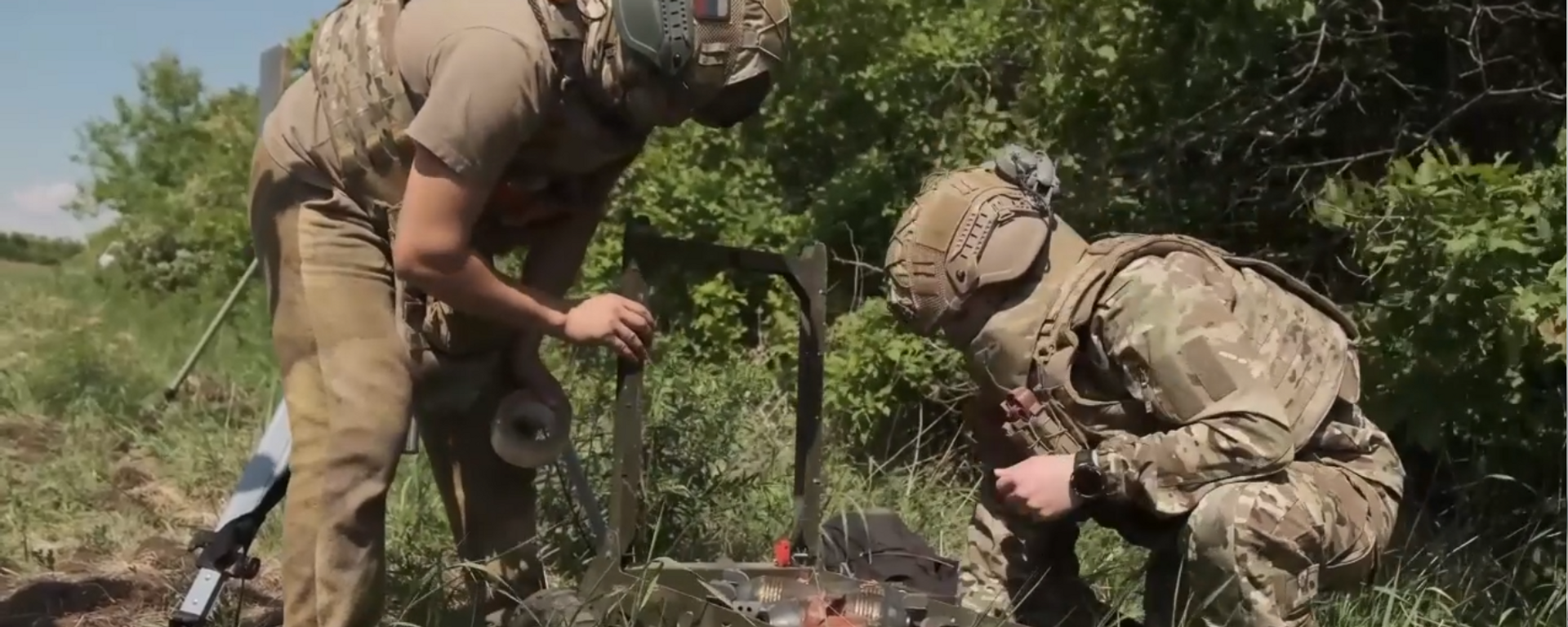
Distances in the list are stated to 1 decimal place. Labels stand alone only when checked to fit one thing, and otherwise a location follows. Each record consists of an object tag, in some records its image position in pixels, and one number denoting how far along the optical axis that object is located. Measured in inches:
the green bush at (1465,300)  139.2
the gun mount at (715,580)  102.2
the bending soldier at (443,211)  98.7
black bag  124.5
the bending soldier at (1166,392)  101.9
